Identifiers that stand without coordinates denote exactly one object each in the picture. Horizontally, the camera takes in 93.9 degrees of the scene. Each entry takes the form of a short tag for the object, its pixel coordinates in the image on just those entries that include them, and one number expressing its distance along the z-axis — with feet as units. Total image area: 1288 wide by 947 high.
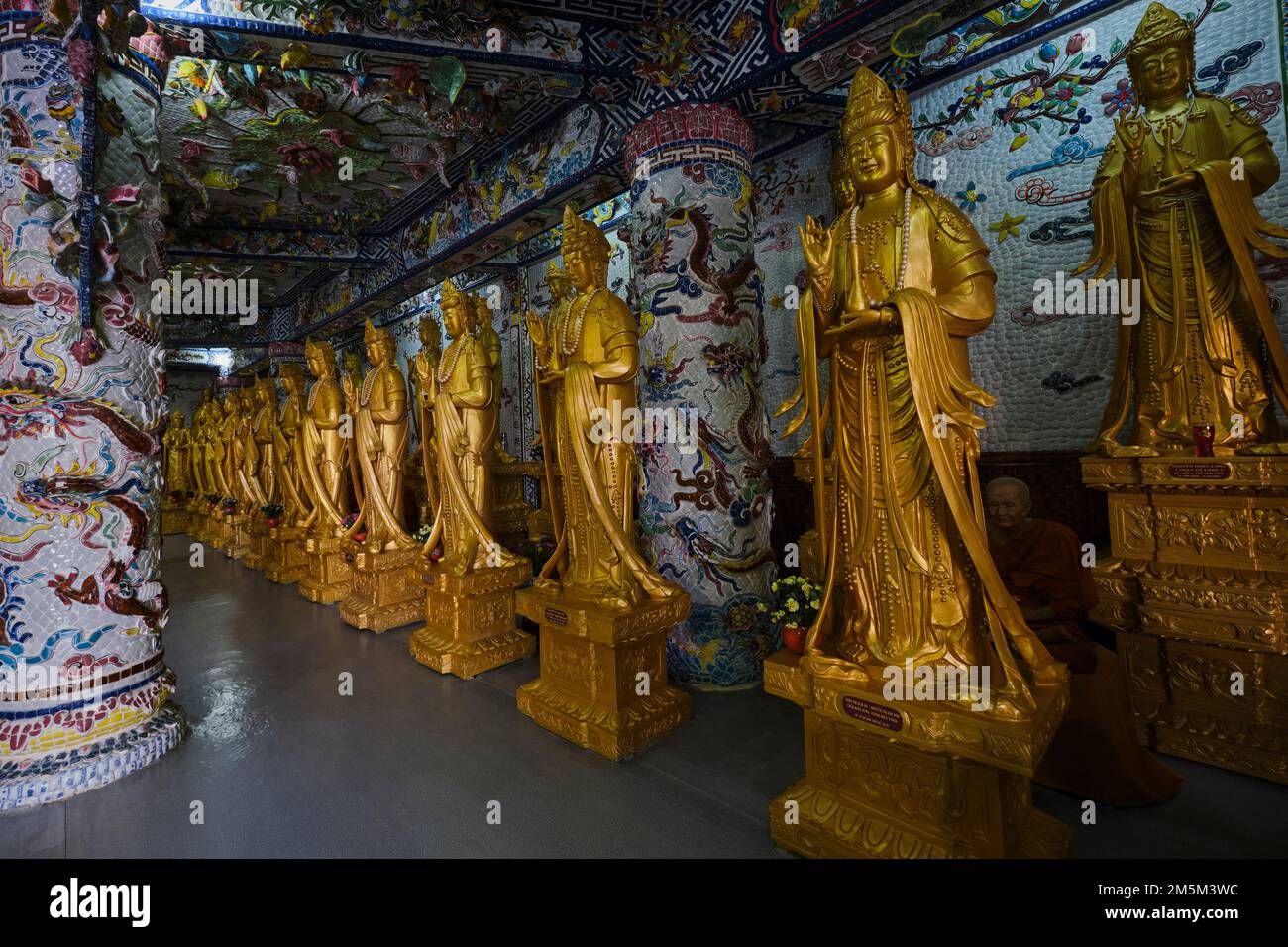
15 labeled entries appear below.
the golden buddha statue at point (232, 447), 32.35
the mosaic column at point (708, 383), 12.92
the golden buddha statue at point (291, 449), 25.54
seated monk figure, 8.10
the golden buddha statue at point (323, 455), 22.48
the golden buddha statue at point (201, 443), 38.50
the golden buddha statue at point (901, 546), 6.48
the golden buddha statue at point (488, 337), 15.92
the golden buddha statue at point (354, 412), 21.30
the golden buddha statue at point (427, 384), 17.11
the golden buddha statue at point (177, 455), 44.34
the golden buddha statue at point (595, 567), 10.53
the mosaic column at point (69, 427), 9.32
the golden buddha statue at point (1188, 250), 8.87
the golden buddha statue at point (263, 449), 29.01
